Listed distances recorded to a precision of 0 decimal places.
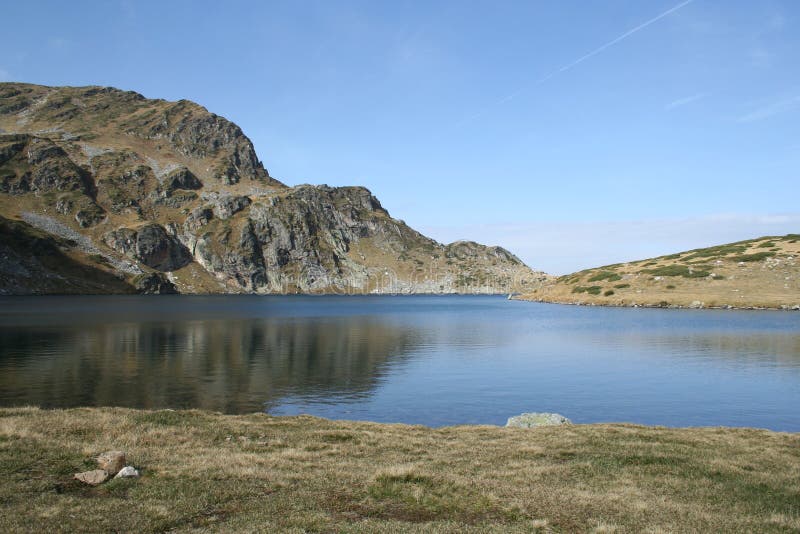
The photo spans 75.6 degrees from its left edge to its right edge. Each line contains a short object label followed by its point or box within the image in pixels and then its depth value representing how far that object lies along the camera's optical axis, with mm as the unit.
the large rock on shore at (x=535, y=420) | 31677
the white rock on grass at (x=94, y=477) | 17656
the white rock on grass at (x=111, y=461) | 18609
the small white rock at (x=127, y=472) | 18359
